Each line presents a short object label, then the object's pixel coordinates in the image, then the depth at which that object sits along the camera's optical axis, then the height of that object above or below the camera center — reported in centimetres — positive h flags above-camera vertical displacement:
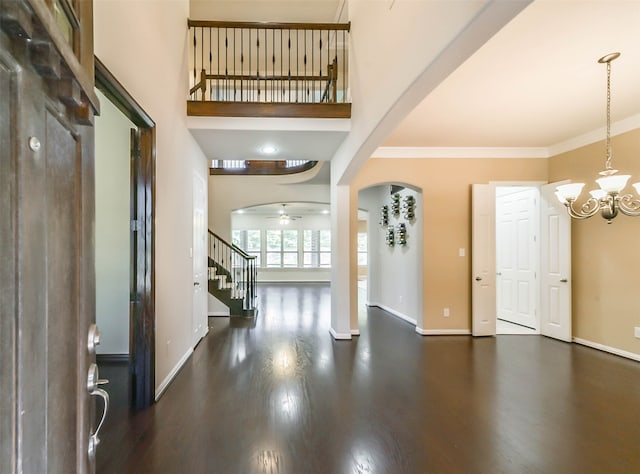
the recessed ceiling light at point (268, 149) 433 +127
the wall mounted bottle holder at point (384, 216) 655 +49
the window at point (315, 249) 1186 -35
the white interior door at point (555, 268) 451 -42
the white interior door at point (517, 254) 518 -26
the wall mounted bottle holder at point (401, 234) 566 +10
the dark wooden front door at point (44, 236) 49 +1
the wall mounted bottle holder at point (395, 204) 598 +68
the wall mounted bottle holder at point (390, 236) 619 +6
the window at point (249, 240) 1152 -1
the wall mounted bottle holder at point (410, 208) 536 +54
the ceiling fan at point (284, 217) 1068 +83
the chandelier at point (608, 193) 291 +47
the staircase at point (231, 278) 599 -76
